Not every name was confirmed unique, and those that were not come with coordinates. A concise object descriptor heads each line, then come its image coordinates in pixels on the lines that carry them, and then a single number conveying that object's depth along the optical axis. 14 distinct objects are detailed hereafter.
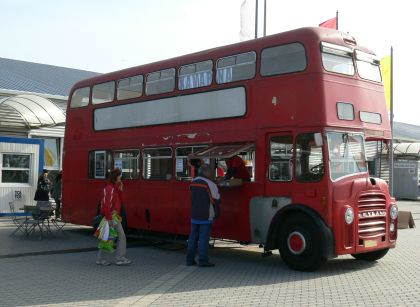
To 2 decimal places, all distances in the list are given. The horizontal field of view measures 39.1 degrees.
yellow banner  23.11
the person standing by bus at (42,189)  18.27
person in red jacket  10.34
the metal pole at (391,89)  23.42
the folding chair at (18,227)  15.16
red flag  22.24
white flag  21.94
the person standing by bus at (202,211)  10.25
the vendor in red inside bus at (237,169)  10.88
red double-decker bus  9.71
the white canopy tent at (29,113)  21.39
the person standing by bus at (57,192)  18.33
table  14.27
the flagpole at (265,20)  23.77
